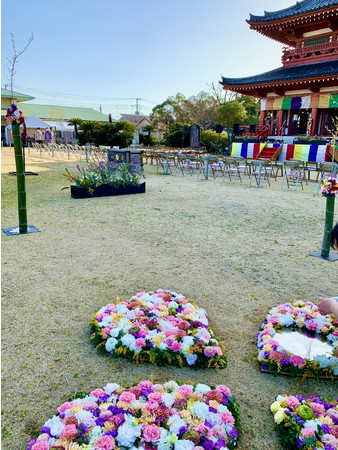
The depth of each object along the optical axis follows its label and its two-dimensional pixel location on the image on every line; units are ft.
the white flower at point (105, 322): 8.73
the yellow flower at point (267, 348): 7.92
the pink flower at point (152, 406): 5.88
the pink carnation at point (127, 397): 6.09
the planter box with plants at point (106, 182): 27.53
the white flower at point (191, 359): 7.73
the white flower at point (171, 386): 6.56
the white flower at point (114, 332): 8.37
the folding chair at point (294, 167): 34.24
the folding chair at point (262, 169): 35.83
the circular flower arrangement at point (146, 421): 5.28
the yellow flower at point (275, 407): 6.25
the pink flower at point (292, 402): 6.13
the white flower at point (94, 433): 5.33
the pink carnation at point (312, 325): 9.09
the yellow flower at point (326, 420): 5.77
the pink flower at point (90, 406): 5.95
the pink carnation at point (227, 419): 5.70
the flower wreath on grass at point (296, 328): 7.57
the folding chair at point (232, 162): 39.47
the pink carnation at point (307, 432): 5.52
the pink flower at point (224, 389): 6.48
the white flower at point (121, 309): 9.32
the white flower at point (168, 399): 6.04
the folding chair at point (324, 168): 33.21
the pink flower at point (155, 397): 6.16
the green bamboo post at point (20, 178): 16.78
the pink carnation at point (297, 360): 7.55
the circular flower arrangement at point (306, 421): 5.44
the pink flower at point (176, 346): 7.90
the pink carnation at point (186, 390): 6.34
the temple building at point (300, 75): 57.21
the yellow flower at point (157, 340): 8.08
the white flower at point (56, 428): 5.45
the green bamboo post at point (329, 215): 14.25
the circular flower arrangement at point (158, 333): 7.84
